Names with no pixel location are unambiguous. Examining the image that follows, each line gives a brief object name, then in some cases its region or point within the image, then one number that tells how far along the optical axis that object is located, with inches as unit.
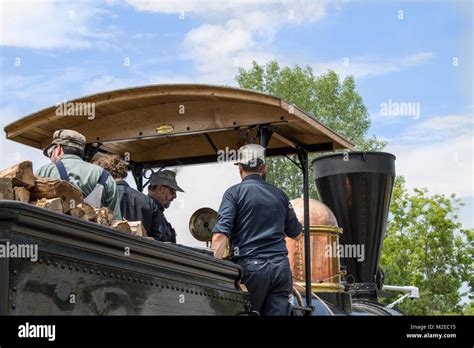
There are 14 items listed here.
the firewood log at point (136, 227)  167.1
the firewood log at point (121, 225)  159.5
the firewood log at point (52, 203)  141.6
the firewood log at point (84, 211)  150.8
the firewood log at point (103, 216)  157.2
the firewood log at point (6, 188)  137.4
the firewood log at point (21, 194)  142.4
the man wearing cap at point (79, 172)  183.9
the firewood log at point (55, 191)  146.6
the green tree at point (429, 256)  1121.4
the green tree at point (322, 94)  1515.7
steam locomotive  407.2
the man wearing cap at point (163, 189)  259.9
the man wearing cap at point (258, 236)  206.8
